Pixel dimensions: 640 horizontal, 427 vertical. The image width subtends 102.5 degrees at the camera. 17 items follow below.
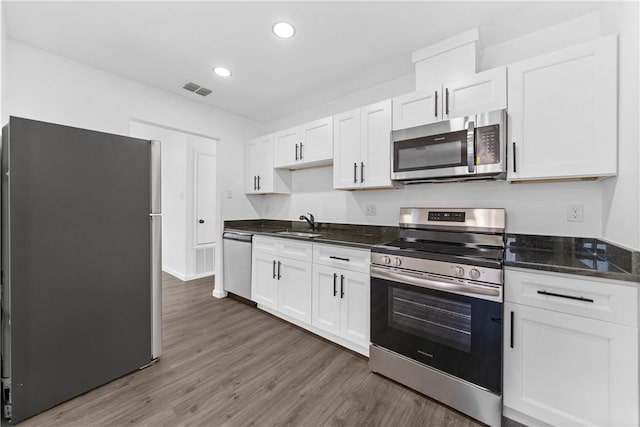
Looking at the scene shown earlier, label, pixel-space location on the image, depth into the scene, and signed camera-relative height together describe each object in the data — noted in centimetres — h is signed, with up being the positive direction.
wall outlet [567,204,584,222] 177 +1
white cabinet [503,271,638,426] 120 -75
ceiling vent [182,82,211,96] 287 +142
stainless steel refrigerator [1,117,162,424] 147 -33
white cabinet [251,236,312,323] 252 -69
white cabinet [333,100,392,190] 235 +64
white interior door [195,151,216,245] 442 +26
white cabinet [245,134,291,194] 347 +57
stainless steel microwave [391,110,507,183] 176 +48
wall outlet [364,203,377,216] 280 +4
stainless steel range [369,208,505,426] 147 -65
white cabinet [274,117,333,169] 282 +80
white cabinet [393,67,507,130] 179 +88
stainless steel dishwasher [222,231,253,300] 314 -65
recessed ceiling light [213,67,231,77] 254 +141
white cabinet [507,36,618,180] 147 +63
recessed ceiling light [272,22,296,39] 190 +139
